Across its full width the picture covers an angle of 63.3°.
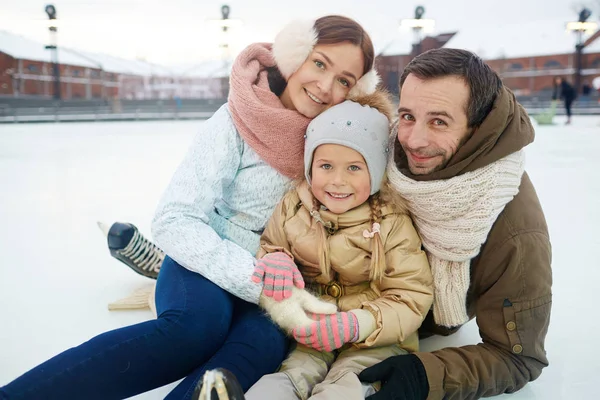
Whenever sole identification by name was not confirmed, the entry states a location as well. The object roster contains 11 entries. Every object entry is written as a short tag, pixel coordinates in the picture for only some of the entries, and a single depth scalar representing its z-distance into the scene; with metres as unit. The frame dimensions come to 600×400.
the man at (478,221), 1.24
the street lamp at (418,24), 16.91
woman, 1.10
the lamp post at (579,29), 19.86
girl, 1.30
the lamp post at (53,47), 16.52
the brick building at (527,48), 26.64
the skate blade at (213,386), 0.91
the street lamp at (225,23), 17.34
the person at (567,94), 13.48
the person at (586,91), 19.49
